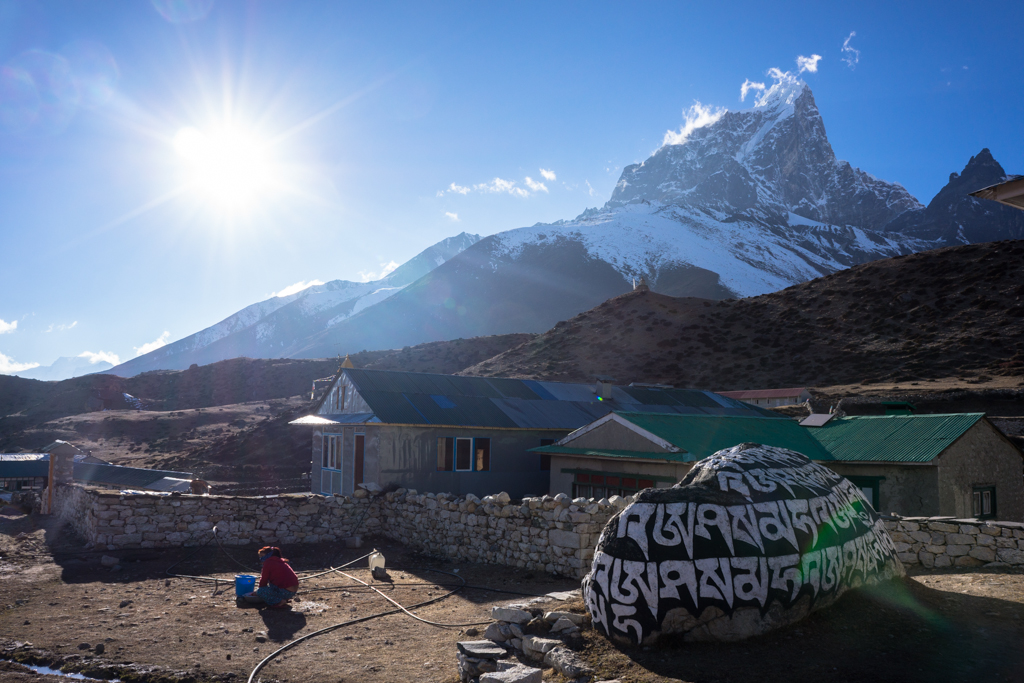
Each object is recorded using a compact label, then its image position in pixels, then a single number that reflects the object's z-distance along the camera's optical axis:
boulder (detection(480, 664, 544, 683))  6.18
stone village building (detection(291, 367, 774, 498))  20.55
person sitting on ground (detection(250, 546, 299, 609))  11.19
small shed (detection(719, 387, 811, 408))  40.53
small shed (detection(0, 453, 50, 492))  29.61
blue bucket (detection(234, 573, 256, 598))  11.54
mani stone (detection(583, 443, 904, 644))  6.44
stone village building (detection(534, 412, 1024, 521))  16.19
